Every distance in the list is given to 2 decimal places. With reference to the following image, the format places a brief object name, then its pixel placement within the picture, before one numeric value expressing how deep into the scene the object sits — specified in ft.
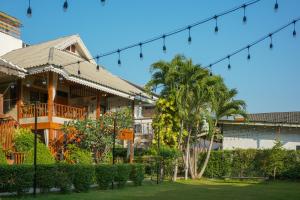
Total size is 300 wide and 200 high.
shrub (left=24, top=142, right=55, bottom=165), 58.66
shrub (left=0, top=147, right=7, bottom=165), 55.88
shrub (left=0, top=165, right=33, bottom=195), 42.04
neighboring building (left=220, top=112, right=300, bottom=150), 105.09
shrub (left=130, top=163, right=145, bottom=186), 61.82
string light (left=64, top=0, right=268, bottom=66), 33.19
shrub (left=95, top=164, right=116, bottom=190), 54.03
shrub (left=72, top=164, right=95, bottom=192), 49.67
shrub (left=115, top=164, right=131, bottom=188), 57.16
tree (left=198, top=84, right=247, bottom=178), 87.86
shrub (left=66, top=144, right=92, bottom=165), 69.26
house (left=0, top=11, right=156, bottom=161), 72.64
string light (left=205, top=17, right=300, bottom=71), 35.95
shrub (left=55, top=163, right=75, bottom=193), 46.88
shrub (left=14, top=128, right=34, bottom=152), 64.23
